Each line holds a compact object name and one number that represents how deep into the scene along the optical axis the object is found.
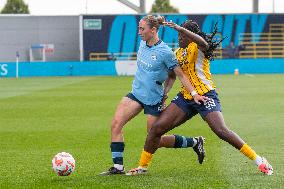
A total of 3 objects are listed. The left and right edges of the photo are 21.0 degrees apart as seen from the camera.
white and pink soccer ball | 9.95
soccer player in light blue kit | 10.31
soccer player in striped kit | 10.19
